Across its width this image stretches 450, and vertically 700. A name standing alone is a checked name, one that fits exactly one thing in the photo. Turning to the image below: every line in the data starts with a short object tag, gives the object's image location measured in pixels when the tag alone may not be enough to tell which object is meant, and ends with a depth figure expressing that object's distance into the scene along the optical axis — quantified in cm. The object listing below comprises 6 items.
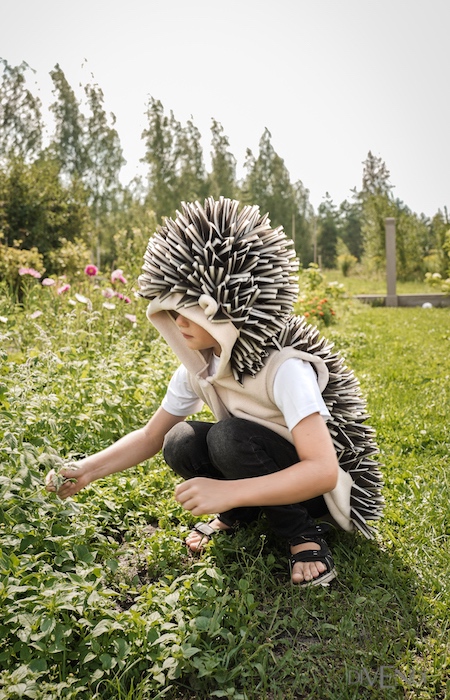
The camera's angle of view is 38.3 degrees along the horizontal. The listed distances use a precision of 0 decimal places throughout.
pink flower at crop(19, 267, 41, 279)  594
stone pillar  1232
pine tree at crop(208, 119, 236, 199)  2122
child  188
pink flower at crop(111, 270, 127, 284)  576
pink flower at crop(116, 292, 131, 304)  572
